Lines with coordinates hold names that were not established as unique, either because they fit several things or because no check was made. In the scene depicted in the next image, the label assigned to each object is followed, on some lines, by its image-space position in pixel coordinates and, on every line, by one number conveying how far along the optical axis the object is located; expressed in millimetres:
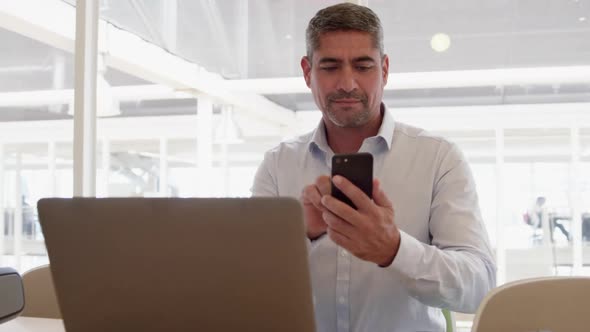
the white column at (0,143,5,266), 4984
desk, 1758
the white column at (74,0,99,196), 3857
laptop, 938
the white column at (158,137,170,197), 4801
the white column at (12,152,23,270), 4949
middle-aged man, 1613
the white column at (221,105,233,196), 4128
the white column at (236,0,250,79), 3777
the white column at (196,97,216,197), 4298
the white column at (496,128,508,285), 3311
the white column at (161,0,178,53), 4188
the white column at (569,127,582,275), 3234
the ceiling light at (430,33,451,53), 3350
